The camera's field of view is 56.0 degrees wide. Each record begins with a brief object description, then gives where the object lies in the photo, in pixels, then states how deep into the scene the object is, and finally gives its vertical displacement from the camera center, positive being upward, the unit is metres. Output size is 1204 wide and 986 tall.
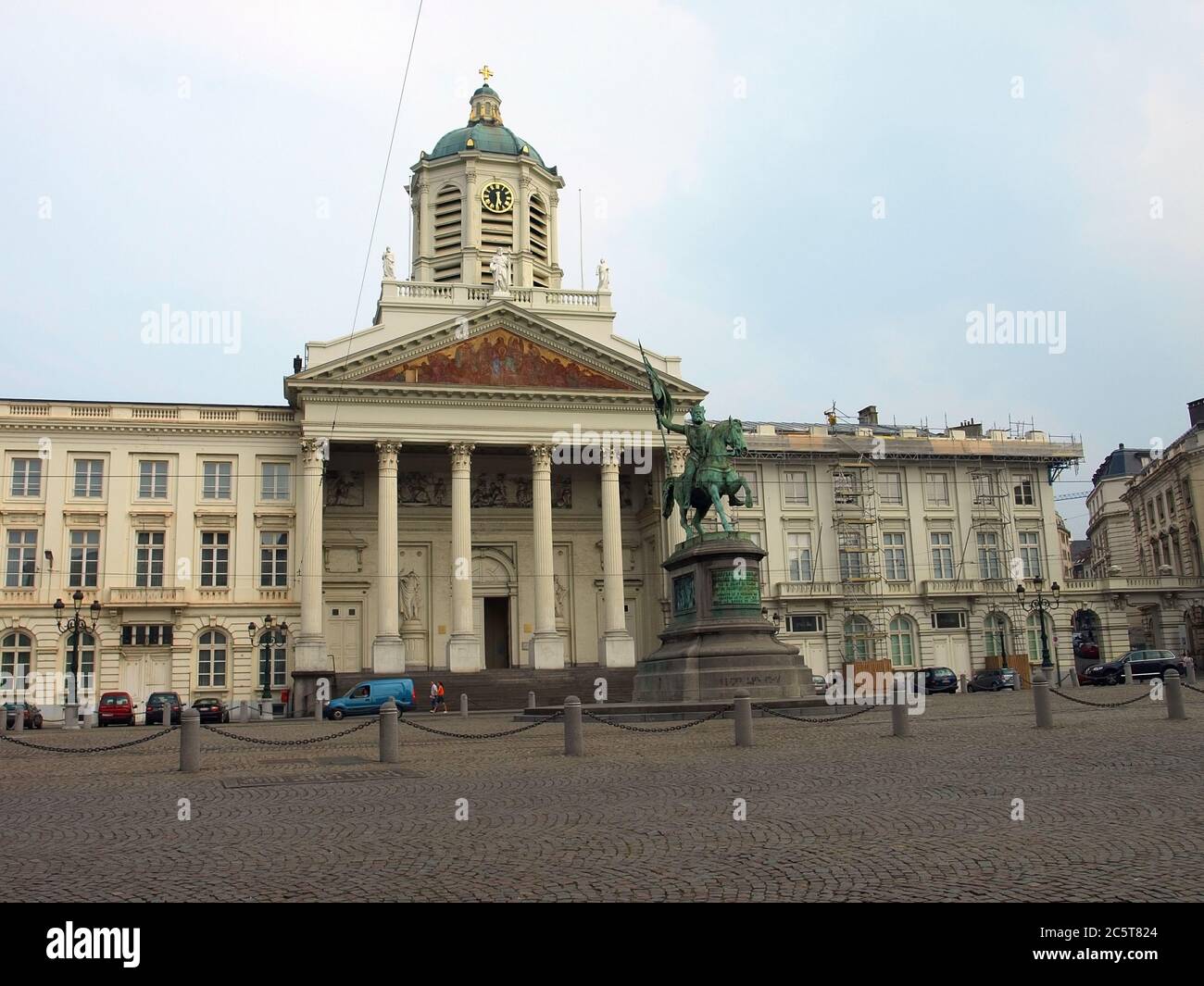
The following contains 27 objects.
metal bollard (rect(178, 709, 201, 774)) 18.42 -1.32
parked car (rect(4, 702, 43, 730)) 39.38 -1.76
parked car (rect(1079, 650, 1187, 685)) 48.34 -1.60
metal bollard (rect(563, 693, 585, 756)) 19.34 -1.40
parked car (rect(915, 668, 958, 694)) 51.56 -2.10
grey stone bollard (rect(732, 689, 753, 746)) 19.56 -1.31
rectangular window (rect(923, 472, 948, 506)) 63.88 +8.19
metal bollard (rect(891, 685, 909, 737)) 21.00 -1.54
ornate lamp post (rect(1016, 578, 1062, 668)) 60.44 +1.46
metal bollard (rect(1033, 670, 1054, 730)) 21.84 -1.40
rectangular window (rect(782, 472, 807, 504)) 62.19 +8.28
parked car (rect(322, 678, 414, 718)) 44.06 -1.67
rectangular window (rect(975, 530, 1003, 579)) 63.59 +4.33
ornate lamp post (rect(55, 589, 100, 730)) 40.84 +1.50
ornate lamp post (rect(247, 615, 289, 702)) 51.91 +1.08
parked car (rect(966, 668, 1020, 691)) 50.29 -2.09
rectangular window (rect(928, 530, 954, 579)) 63.22 +4.45
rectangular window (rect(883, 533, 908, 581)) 62.59 +4.48
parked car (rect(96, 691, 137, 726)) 43.81 -1.75
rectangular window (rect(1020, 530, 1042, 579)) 64.31 +4.45
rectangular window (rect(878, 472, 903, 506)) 63.34 +8.32
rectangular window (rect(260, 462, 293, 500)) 54.03 +8.40
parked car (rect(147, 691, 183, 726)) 44.41 -1.66
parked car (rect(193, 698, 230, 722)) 45.31 -2.00
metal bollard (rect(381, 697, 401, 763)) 19.33 -1.41
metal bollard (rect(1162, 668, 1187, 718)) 22.70 -1.41
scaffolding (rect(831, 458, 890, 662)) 60.66 +4.40
